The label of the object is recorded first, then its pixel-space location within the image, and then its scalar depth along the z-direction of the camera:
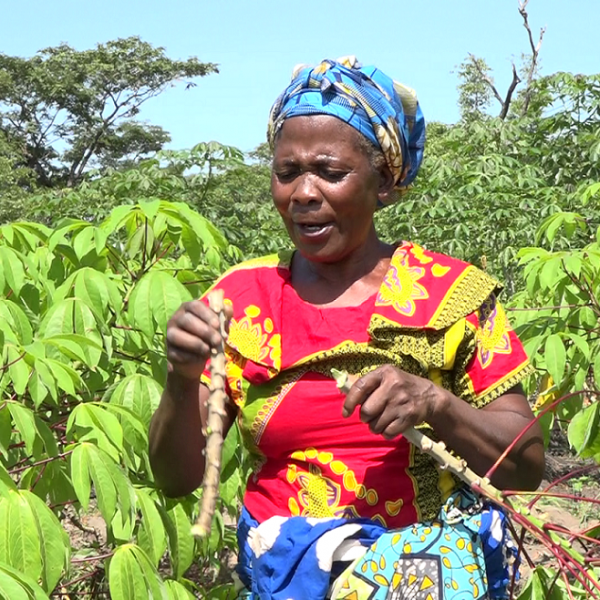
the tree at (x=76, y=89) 24.12
